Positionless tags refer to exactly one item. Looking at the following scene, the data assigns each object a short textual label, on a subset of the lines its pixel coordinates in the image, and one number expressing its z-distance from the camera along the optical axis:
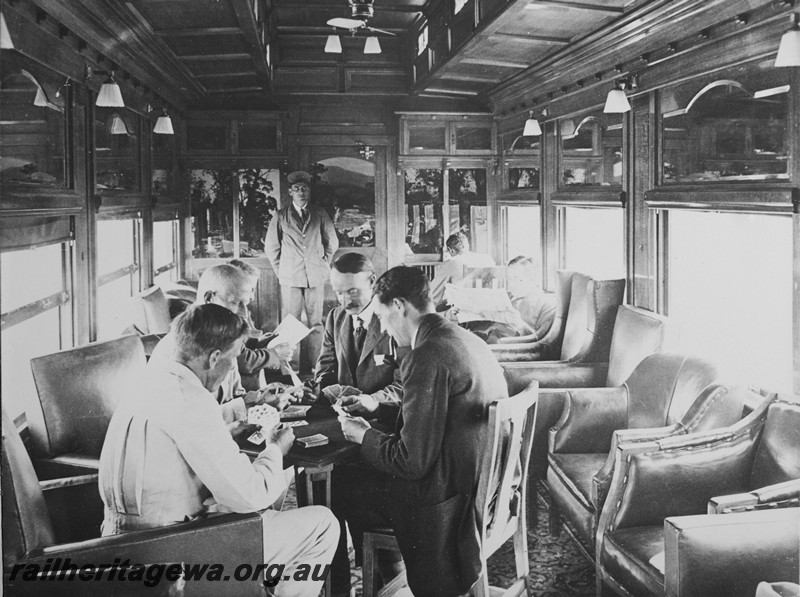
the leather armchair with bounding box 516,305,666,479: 4.63
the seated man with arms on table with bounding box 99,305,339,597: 2.48
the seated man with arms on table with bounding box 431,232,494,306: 8.72
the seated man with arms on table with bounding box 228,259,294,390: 4.77
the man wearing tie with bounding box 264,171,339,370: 8.41
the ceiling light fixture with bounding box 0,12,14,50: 1.67
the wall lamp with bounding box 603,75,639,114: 5.02
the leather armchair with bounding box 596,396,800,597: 3.00
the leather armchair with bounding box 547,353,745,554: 3.48
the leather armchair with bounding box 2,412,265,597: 2.35
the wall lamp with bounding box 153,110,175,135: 6.55
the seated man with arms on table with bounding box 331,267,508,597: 2.85
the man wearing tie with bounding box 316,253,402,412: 4.21
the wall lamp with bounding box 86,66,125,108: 4.68
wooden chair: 2.74
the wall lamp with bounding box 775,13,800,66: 3.21
